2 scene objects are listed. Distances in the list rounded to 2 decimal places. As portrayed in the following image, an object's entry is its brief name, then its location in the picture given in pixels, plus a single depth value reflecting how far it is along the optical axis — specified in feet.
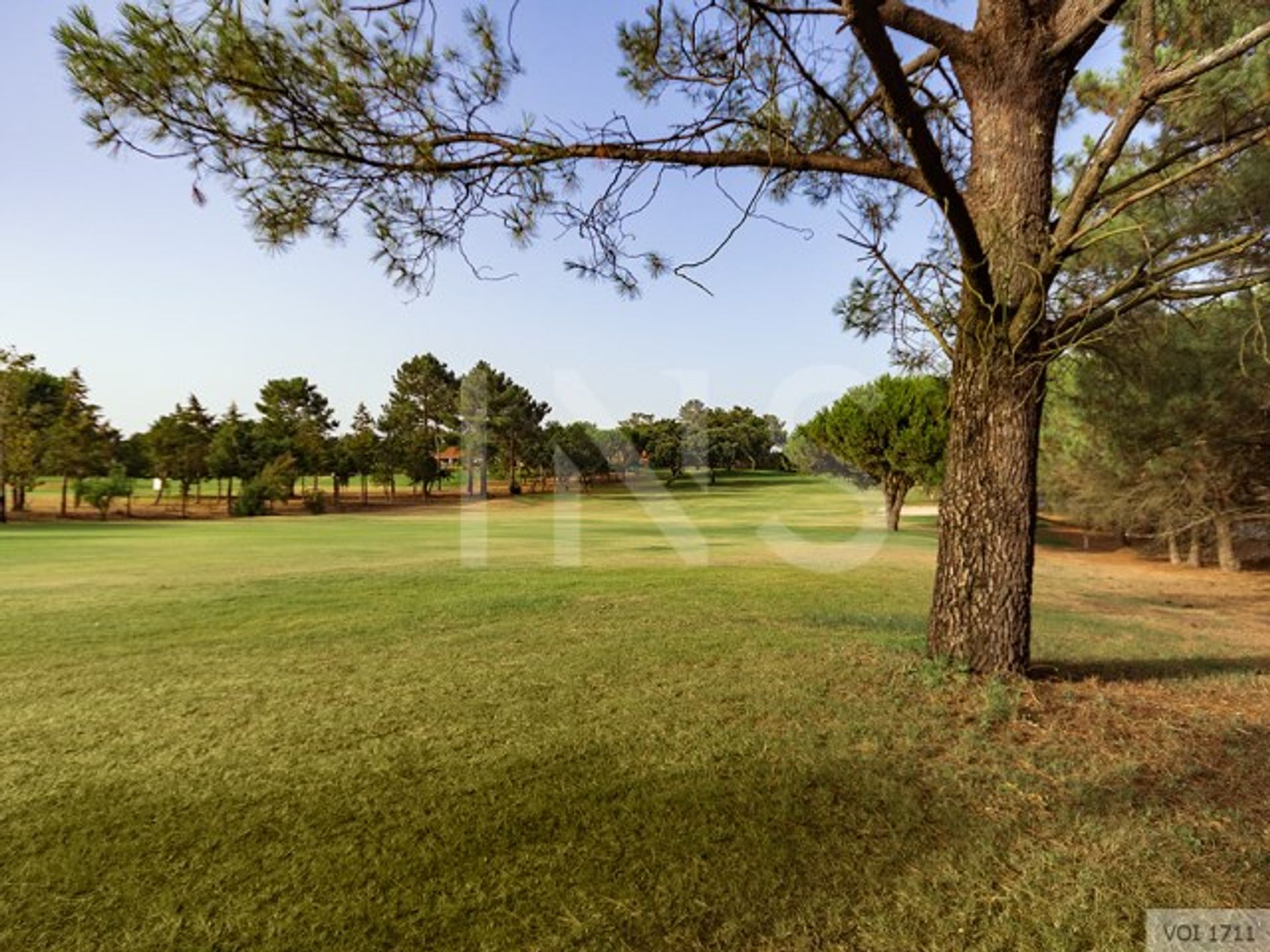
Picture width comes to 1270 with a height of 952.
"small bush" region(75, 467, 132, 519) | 92.43
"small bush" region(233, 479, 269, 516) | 100.17
